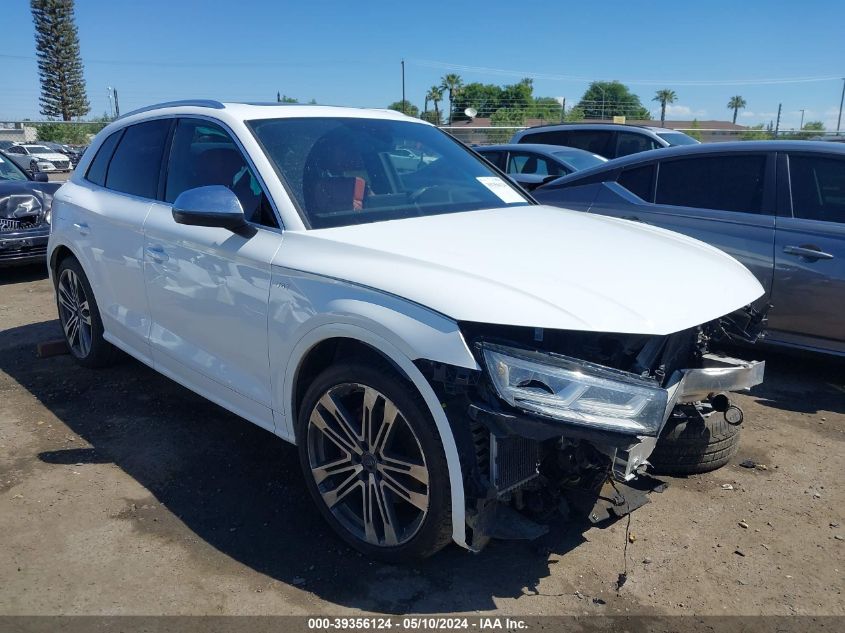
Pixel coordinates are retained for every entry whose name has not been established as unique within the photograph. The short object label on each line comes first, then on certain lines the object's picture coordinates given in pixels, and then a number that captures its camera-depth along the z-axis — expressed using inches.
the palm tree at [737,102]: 3353.8
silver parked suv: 425.7
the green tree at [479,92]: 3227.1
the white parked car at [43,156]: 1326.3
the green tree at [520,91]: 3433.6
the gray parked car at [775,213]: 178.7
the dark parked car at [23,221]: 323.0
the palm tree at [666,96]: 3298.7
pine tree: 2452.0
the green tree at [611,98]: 1385.2
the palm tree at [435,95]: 3365.2
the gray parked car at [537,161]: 368.8
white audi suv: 94.3
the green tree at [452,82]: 3189.5
